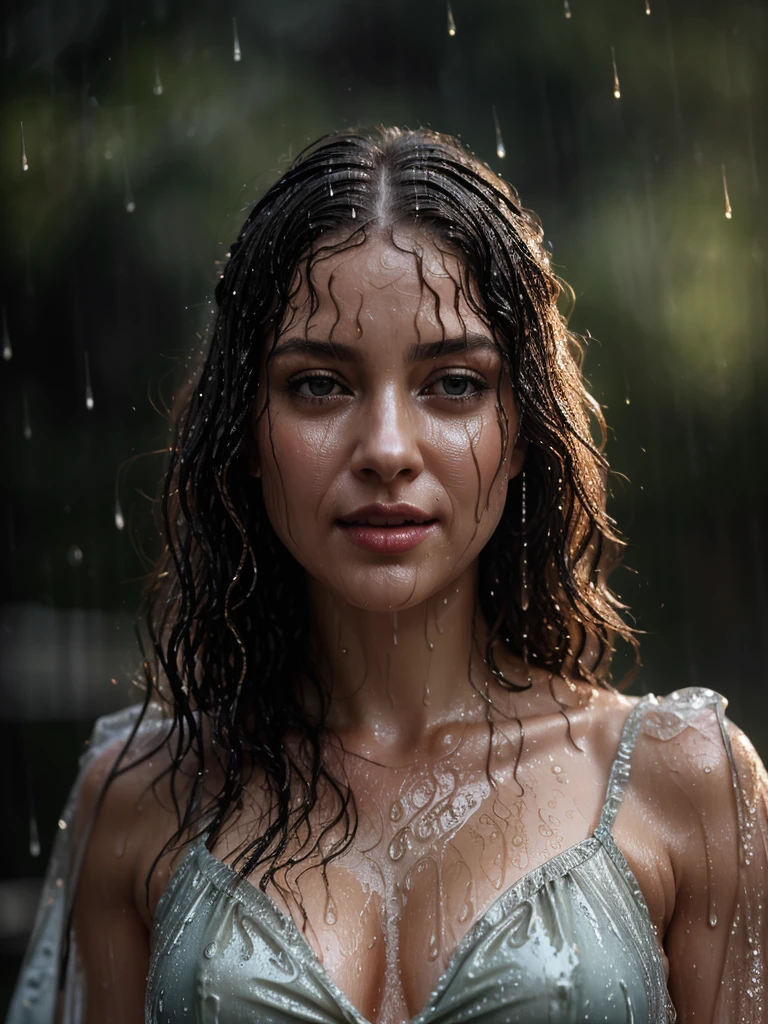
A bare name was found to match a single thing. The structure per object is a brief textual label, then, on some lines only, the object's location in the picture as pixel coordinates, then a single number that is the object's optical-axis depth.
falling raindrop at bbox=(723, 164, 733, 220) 5.07
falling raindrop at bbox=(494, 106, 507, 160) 5.49
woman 2.15
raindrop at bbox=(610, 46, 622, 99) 5.22
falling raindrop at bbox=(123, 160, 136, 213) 5.45
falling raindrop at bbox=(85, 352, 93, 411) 5.65
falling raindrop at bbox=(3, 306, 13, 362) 5.70
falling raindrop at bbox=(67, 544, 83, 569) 5.67
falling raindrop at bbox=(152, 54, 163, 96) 5.35
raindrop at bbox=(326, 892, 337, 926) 2.20
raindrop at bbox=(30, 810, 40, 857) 5.91
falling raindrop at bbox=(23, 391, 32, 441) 5.66
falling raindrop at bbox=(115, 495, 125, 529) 5.48
